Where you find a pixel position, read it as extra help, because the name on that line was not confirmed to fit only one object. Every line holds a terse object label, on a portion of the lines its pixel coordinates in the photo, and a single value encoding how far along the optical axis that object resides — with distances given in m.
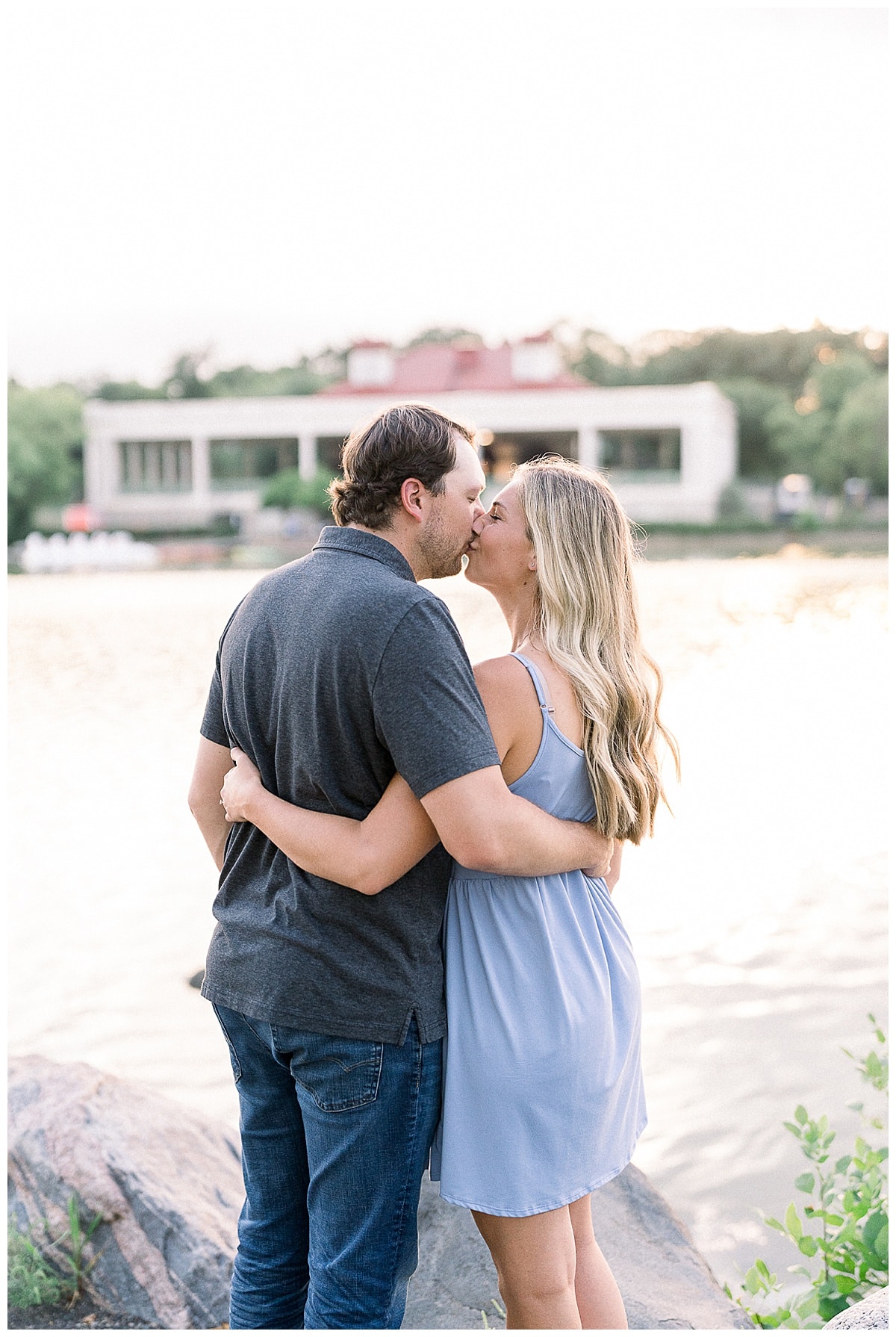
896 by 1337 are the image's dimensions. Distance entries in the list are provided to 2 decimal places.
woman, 1.51
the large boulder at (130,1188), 2.30
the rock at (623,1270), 2.15
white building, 36.00
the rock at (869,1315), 1.64
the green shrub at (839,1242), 2.21
